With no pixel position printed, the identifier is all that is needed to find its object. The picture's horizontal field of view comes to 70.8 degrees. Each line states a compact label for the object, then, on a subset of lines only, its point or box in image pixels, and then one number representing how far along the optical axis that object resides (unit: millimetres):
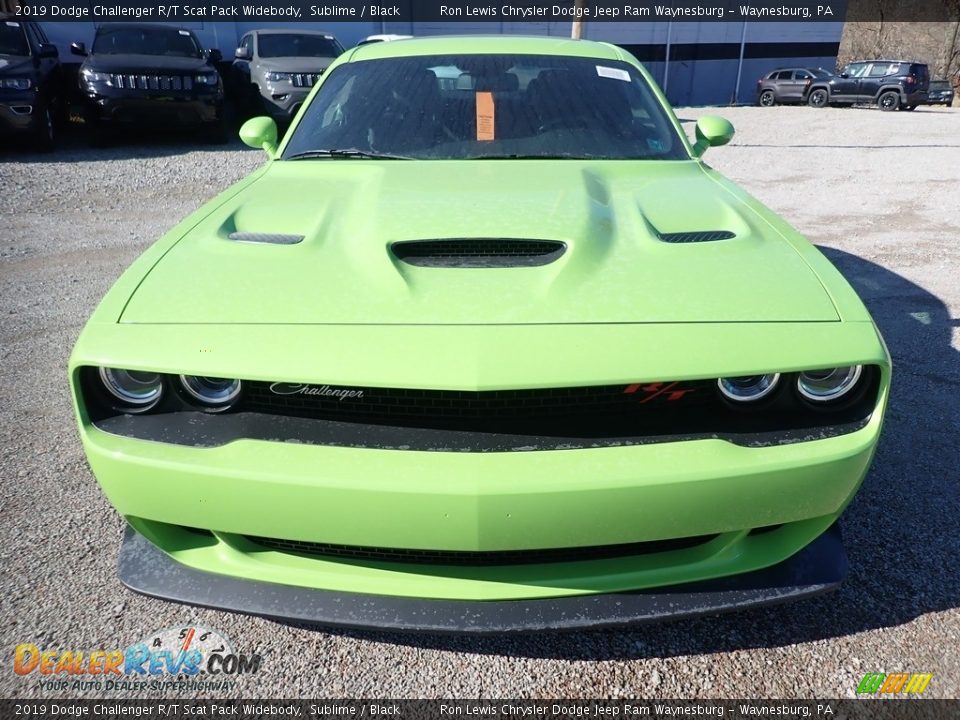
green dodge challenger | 1396
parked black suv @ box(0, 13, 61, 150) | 7832
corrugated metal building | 23734
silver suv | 9641
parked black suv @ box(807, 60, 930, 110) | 20062
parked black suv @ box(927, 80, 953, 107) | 22391
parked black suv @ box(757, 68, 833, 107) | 21578
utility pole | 15648
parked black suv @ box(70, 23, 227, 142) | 8398
